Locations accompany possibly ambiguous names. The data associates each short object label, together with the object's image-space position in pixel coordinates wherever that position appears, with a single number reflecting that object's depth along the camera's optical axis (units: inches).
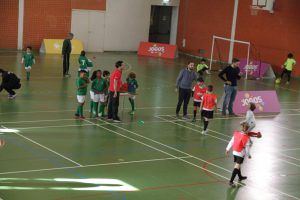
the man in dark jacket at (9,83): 887.7
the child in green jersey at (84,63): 1007.1
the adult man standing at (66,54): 1147.9
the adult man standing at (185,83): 821.9
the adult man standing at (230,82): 866.8
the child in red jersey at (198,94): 819.4
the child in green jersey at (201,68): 1189.1
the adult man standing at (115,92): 774.5
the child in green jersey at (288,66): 1297.6
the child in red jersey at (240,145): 543.8
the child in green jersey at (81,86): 782.5
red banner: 1620.3
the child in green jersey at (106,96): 794.3
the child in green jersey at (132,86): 828.0
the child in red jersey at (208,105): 748.6
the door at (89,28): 1594.5
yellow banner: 1521.9
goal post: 1397.9
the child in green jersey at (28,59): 1048.8
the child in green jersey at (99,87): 788.6
